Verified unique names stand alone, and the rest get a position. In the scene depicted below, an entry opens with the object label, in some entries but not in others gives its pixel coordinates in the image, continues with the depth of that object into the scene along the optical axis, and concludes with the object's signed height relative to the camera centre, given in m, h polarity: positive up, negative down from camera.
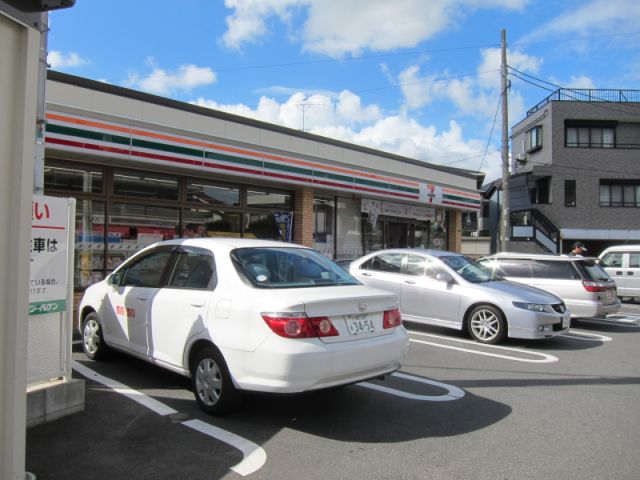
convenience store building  8.91 +1.46
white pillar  2.76 +0.04
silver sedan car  7.97 -0.79
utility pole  18.22 +3.61
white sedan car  4.03 -0.67
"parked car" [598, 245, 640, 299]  14.96 -0.50
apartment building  30.31 +4.42
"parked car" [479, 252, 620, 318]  9.94 -0.57
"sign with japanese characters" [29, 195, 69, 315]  4.23 -0.15
